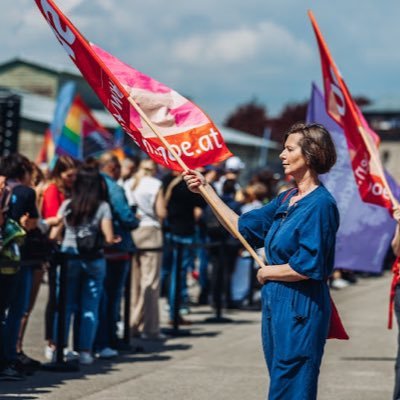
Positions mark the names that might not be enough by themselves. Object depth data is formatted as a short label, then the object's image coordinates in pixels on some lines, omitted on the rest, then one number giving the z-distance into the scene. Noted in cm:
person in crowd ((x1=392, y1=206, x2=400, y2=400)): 862
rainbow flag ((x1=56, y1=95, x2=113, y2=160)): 2016
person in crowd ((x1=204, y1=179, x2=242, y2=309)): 1580
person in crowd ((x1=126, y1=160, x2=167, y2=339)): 1332
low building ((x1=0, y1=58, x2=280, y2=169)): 4653
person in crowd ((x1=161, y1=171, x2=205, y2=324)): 1455
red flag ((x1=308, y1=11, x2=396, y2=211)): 1059
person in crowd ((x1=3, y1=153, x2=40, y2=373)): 996
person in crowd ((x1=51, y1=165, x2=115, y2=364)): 1105
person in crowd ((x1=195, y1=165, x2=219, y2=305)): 1689
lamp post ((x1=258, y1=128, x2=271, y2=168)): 6450
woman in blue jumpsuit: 618
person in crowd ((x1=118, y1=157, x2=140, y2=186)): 1488
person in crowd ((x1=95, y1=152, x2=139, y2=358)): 1183
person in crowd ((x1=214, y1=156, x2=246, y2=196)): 1667
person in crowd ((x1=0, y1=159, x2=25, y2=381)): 953
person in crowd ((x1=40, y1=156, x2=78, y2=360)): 1114
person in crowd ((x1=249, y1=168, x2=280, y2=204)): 1866
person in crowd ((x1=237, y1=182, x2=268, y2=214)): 1814
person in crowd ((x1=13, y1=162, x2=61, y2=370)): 1050
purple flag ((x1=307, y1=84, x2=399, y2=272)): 1248
